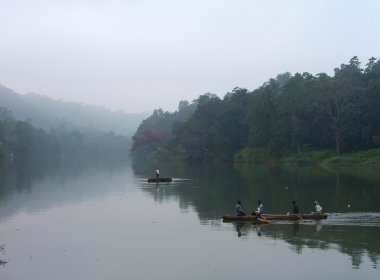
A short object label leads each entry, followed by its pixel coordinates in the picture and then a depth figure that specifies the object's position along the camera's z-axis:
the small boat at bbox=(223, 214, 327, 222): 30.69
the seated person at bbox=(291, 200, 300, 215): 31.20
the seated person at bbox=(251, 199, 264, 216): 30.94
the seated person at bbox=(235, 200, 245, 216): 31.11
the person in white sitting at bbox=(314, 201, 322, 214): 31.39
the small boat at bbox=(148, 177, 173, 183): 58.84
